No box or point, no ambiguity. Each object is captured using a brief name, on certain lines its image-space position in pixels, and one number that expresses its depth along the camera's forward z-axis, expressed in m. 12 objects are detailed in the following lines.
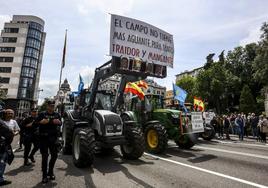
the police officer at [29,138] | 7.21
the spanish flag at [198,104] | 18.06
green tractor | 9.01
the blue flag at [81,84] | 10.76
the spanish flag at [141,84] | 13.32
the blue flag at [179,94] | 14.19
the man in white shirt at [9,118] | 5.96
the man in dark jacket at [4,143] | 5.00
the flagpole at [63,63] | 16.54
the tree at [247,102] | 42.62
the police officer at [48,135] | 5.30
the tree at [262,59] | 28.11
